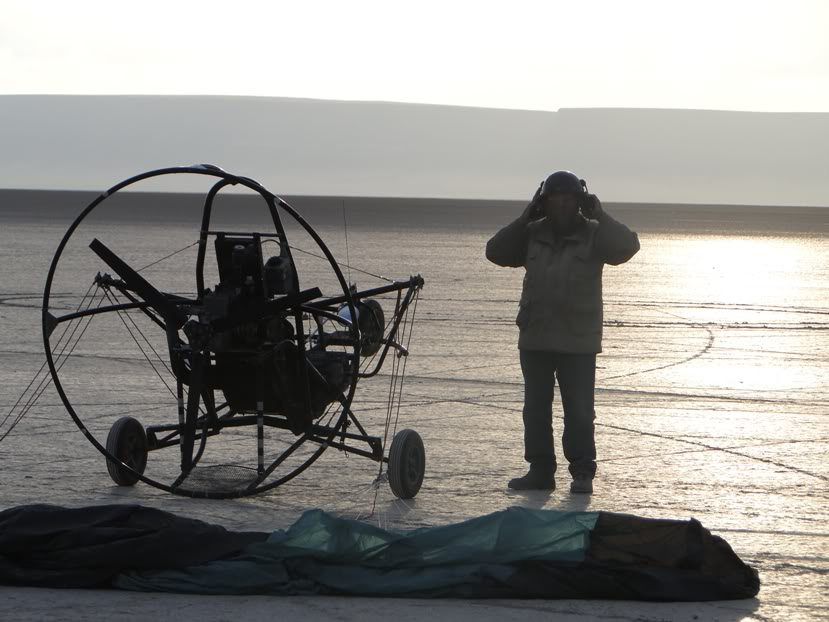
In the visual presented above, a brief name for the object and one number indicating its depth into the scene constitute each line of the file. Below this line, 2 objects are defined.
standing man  14.73
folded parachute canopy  10.29
